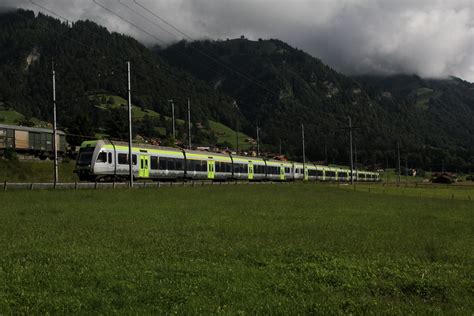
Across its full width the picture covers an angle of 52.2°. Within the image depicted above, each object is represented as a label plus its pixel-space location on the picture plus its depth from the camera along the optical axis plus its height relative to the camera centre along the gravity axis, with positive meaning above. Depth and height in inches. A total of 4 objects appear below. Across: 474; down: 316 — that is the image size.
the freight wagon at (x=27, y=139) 2427.8 +203.8
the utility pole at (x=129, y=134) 1643.7 +142.4
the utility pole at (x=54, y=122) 1562.5 +188.8
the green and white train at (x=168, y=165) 1726.1 +43.5
